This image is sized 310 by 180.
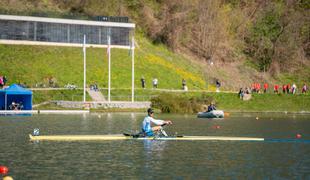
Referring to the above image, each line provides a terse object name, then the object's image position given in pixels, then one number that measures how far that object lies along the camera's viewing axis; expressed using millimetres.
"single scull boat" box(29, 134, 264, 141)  54125
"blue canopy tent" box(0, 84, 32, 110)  88981
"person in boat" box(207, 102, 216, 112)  89375
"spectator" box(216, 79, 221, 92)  119125
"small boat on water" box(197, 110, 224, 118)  88812
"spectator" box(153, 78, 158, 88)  112375
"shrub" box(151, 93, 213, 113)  98125
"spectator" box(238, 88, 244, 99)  110294
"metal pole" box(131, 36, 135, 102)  101562
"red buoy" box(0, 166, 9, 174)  37872
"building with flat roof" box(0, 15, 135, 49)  118812
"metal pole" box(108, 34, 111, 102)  100562
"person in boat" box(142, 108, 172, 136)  54928
